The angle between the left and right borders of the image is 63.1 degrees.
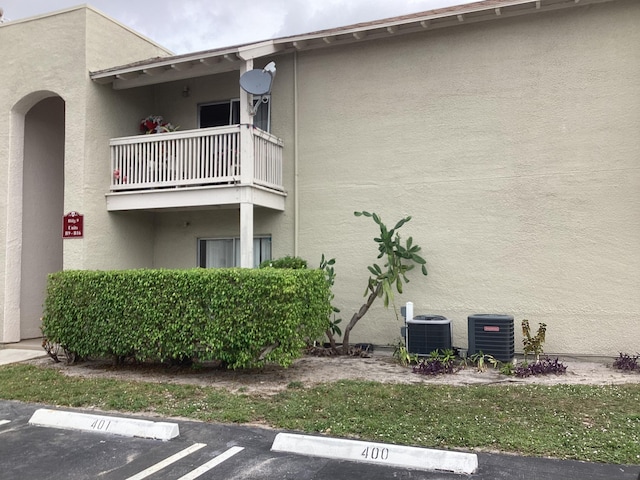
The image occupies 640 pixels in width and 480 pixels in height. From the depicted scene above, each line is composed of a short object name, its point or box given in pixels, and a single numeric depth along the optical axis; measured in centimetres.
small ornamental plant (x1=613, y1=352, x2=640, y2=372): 769
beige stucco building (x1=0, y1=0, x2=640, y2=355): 842
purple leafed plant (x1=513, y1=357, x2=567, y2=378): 747
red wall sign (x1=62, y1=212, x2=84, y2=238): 988
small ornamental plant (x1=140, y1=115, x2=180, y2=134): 1095
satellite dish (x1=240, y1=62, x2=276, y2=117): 898
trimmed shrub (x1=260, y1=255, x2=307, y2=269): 923
